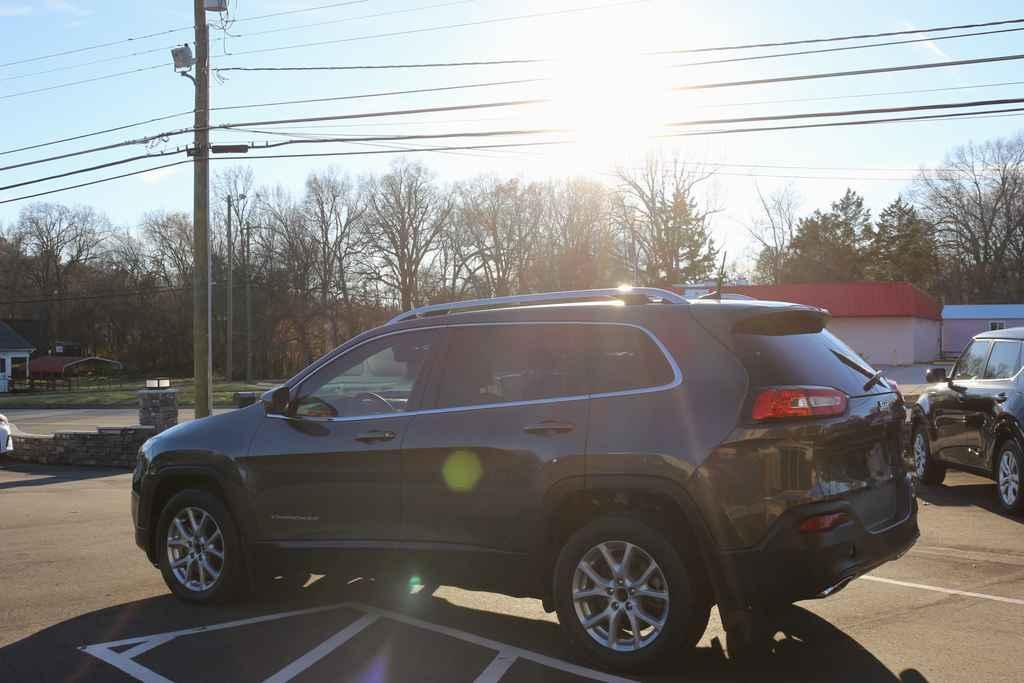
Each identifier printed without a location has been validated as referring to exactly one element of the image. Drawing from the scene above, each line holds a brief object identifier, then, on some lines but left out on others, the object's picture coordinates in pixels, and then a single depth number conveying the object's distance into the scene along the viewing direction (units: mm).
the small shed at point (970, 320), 64938
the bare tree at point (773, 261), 82250
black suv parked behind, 9219
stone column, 18781
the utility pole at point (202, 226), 16688
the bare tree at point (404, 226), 73000
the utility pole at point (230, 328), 55438
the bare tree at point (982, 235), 80562
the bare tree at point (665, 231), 64125
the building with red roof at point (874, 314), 49500
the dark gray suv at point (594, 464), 4469
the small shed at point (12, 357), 65562
